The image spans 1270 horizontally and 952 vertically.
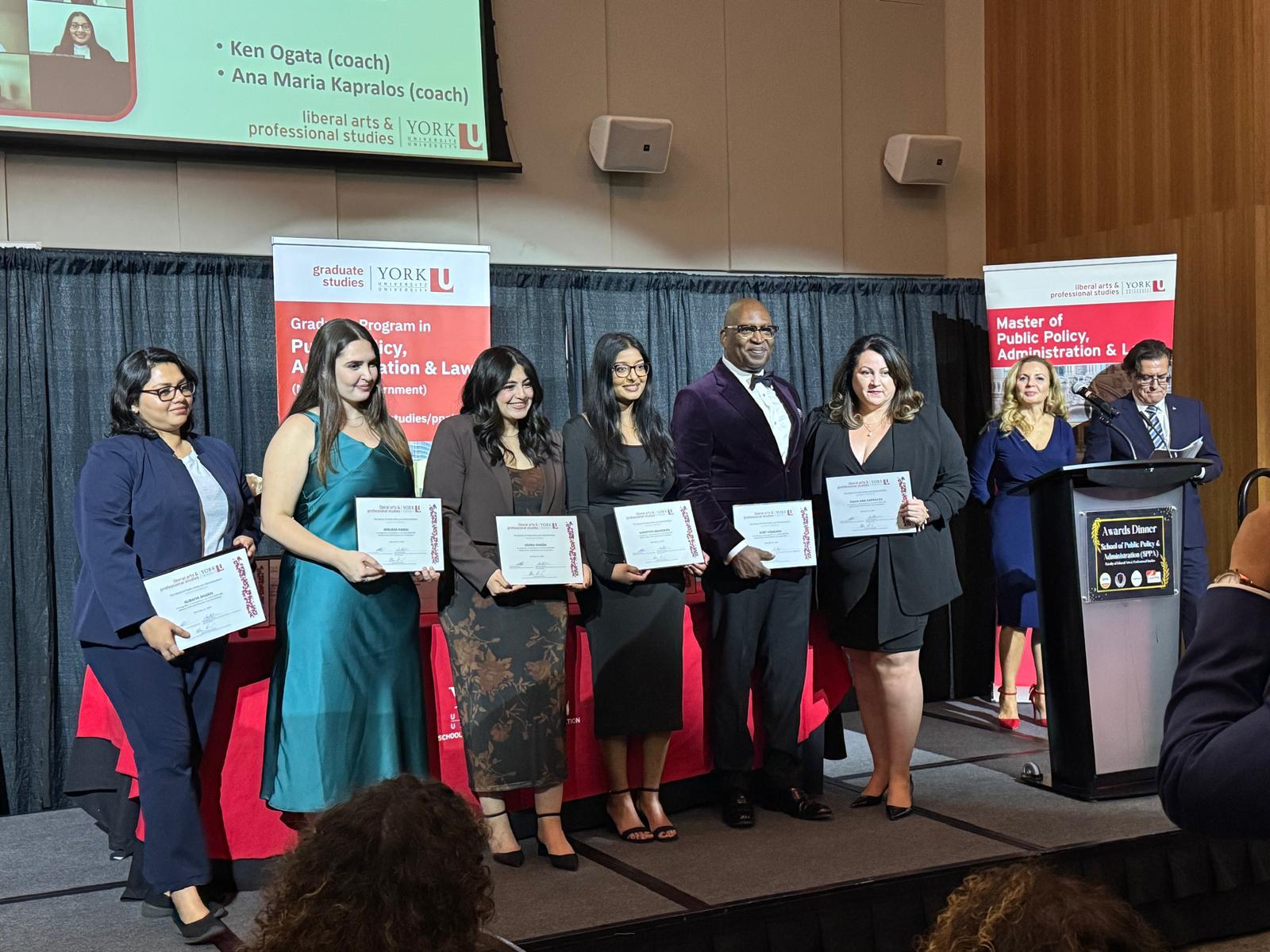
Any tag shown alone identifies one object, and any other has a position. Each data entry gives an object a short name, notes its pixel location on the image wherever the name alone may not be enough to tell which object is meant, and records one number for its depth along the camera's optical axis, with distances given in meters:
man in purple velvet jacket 3.76
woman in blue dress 5.23
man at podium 4.97
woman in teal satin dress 3.15
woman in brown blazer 3.38
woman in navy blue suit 2.97
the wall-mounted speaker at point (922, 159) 6.68
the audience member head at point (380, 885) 1.18
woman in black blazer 3.77
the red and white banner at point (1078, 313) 5.59
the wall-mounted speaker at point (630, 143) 5.99
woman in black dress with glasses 3.55
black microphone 4.98
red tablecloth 3.30
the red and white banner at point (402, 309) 5.05
